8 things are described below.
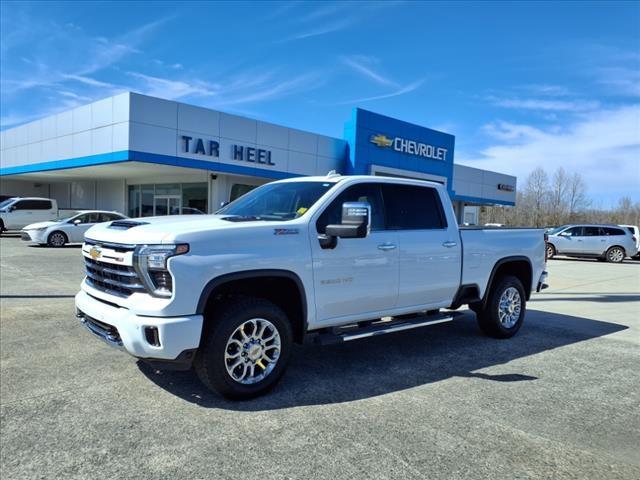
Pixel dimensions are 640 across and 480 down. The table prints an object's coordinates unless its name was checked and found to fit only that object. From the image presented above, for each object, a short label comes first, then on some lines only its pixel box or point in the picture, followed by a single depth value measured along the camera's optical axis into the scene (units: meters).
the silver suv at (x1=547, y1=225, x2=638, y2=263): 22.19
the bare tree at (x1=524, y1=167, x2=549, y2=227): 84.12
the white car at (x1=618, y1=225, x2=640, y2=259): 22.58
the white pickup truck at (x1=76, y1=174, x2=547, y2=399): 3.74
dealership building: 20.42
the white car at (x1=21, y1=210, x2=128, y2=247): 18.09
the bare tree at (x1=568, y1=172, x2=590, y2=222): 84.13
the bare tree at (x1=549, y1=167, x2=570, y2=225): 82.81
